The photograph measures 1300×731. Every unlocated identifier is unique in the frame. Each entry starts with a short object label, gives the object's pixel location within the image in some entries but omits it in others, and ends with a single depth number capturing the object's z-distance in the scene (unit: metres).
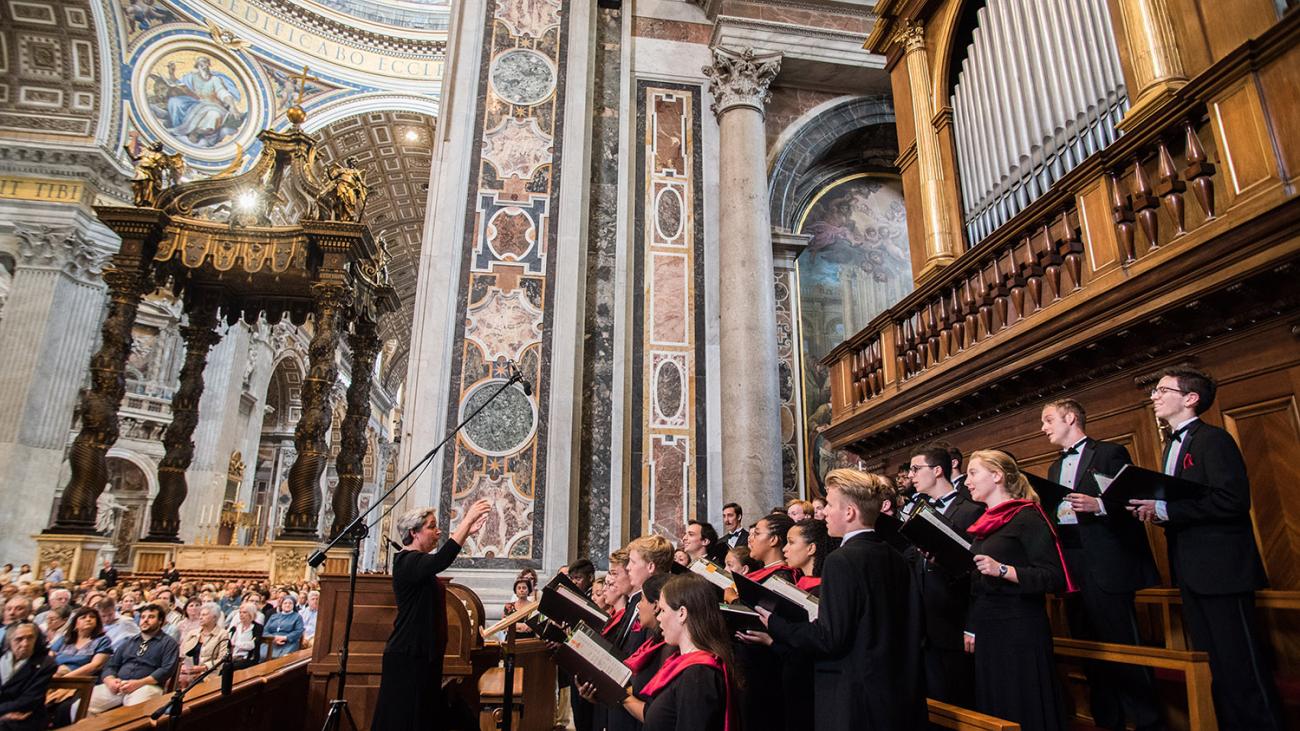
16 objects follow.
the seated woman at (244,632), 6.32
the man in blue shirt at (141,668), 4.90
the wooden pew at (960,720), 2.38
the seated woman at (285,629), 7.16
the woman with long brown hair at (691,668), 2.22
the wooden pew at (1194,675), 2.69
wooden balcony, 3.04
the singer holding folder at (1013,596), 2.79
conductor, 3.86
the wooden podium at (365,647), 4.85
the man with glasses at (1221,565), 2.55
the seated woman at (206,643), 6.36
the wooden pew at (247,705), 3.26
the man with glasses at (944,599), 3.62
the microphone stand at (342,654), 3.94
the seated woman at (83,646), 5.11
